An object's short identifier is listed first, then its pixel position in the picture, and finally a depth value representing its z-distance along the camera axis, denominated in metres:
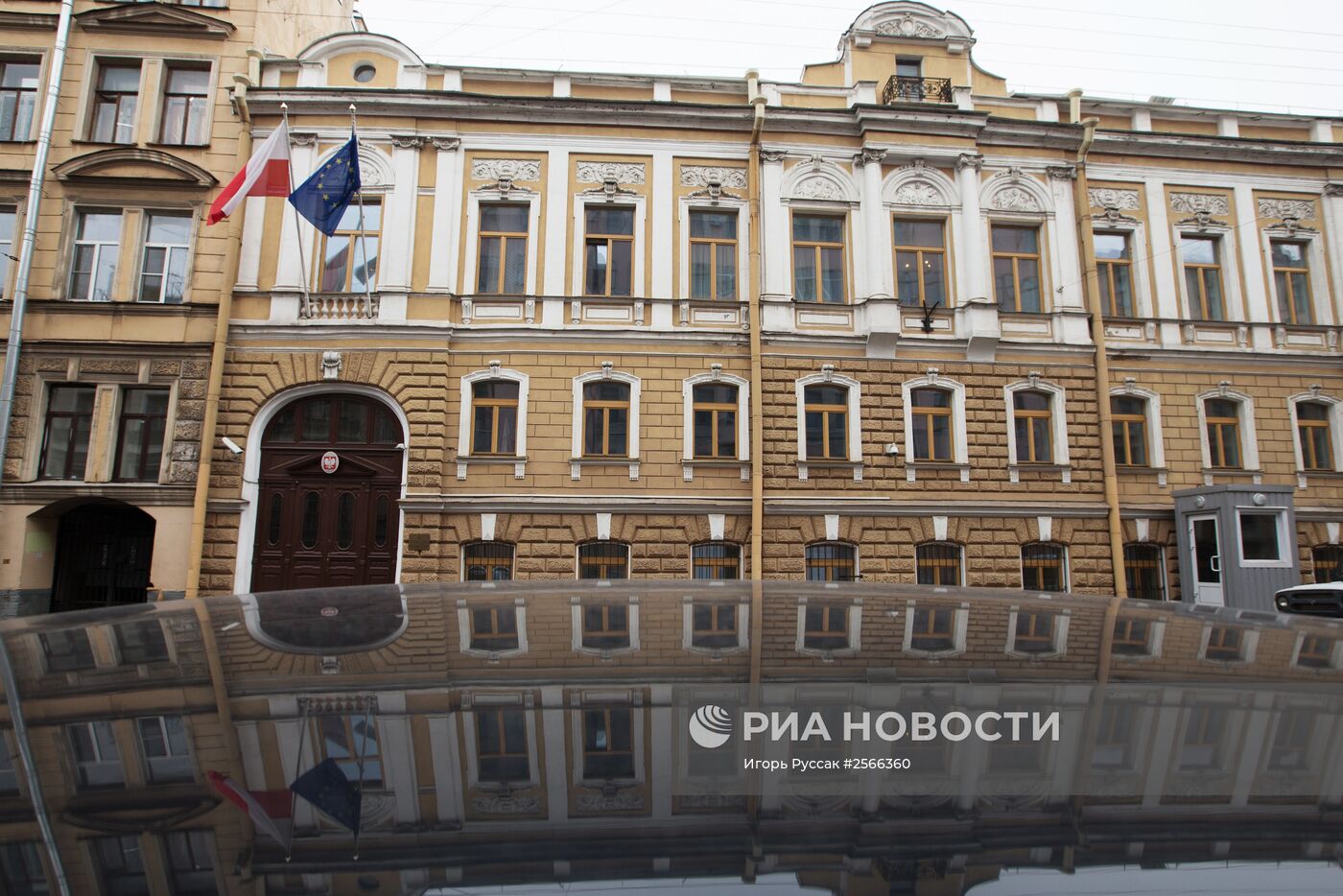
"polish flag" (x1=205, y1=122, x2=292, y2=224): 12.43
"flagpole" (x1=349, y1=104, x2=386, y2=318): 14.47
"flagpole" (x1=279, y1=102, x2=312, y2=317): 13.00
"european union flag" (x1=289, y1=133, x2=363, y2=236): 12.73
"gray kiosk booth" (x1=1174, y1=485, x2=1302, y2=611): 13.84
